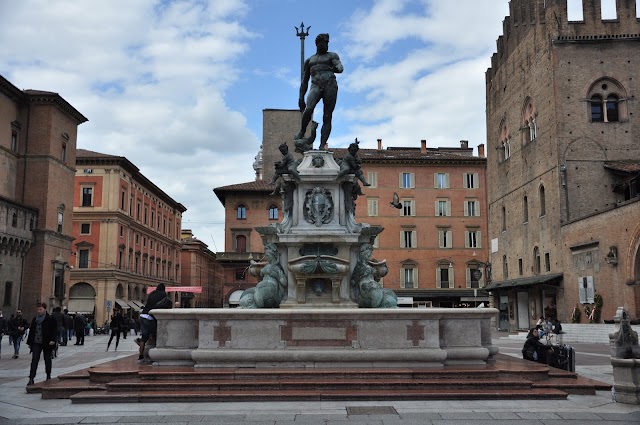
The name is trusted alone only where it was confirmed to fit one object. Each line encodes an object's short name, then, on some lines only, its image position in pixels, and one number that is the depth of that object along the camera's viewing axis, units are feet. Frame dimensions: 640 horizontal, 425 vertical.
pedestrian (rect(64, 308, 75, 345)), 89.80
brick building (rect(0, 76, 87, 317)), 149.59
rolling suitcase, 40.40
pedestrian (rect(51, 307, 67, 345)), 84.88
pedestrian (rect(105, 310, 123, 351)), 81.45
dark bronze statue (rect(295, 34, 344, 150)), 51.13
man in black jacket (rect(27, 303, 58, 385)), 39.91
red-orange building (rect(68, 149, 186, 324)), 195.42
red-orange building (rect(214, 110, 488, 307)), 205.67
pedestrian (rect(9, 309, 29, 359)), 69.71
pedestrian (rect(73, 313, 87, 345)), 93.97
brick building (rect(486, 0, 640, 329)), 116.98
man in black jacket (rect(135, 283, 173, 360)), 41.32
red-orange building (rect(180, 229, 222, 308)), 312.62
